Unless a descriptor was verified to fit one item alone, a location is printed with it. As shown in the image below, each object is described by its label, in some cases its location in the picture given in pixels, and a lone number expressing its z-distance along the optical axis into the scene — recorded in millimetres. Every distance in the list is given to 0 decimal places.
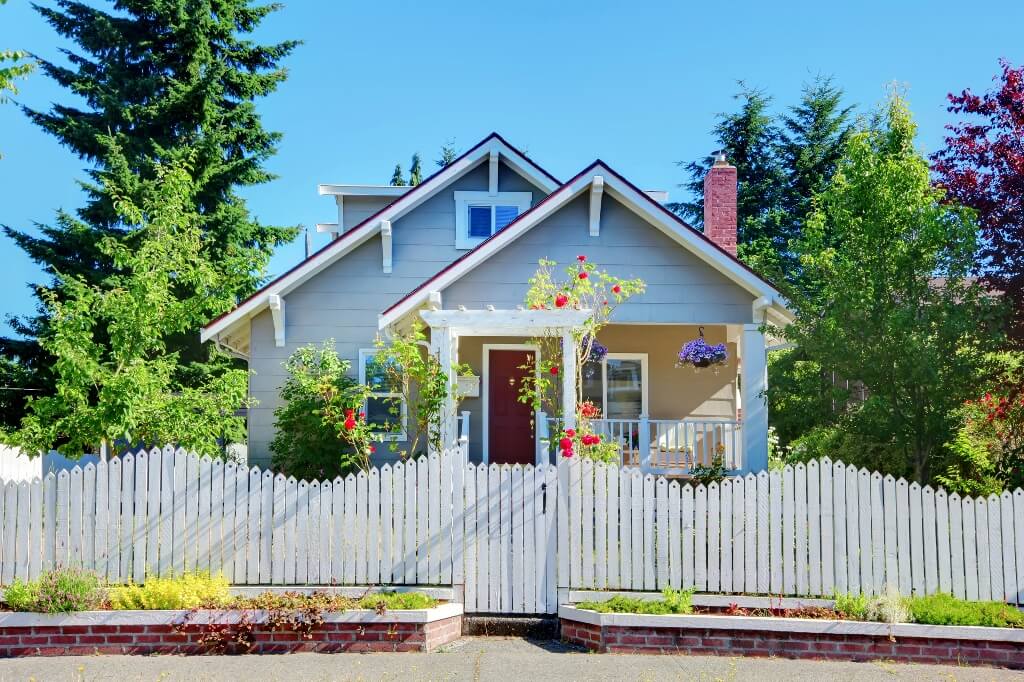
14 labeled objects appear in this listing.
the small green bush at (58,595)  7805
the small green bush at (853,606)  7809
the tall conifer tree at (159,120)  21812
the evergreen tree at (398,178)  40812
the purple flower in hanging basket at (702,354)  13688
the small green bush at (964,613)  7551
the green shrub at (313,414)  12727
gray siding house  13023
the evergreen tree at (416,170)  39781
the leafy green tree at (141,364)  11102
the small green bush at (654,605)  7891
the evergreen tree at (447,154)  41353
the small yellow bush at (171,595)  7895
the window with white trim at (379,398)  14578
